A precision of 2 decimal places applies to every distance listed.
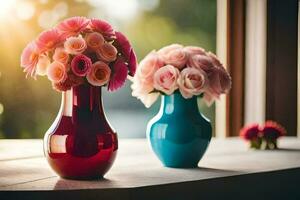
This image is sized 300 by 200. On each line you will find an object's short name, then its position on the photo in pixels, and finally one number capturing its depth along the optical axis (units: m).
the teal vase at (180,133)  1.58
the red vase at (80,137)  1.35
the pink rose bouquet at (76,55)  1.32
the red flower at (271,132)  2.07
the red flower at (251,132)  2.07
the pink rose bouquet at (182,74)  1.52
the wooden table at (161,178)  1.29
